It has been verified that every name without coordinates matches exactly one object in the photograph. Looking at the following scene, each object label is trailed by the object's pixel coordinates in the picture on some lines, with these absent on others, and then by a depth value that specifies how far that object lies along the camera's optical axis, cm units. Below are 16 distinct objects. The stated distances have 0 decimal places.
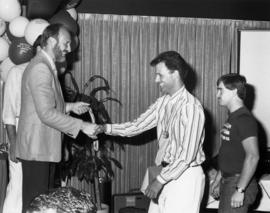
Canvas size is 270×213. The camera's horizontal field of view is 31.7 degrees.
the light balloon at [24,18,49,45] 410
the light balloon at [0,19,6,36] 434
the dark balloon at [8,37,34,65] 414
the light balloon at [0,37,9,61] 434
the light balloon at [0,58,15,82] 436
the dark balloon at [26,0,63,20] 430
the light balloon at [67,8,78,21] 482
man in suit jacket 264
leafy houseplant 456
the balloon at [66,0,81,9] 475
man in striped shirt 255
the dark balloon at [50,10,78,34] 442
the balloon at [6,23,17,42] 440
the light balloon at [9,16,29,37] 429
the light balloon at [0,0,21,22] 423
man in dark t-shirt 278
